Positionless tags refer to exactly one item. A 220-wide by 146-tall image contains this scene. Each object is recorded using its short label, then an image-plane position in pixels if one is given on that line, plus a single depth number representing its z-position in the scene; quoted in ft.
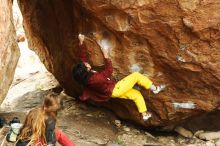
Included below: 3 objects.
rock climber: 25.03
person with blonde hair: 17.57
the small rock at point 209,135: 29.35
